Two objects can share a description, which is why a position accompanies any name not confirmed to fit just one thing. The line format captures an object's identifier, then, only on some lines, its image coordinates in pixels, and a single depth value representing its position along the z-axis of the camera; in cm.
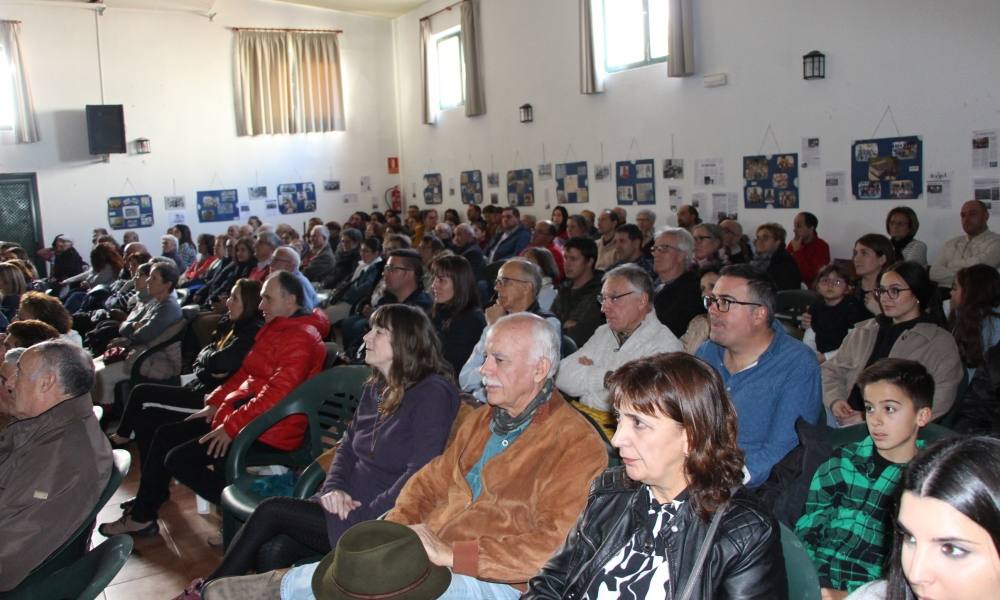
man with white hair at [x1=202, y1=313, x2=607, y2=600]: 222
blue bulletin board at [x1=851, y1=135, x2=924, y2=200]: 682
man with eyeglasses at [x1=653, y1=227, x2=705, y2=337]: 455
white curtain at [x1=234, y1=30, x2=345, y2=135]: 1359
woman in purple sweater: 276
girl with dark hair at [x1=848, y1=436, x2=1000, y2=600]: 126
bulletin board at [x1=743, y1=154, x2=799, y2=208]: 780
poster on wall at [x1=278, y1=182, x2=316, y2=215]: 1423
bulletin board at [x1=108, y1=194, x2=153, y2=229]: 1291
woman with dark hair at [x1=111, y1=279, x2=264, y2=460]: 459
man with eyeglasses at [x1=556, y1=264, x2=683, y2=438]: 353
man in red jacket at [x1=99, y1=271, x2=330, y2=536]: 378
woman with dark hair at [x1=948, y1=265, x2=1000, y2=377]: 375
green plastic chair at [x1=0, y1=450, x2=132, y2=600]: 252
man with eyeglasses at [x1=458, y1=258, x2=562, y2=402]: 430
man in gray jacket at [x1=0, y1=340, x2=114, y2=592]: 254
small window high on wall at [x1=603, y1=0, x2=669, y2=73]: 911
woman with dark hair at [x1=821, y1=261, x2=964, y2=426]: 350
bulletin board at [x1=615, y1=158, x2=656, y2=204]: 941
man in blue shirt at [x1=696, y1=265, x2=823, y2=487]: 274
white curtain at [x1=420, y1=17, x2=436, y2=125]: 1357
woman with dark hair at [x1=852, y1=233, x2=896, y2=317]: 502
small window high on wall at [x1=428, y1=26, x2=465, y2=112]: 1311
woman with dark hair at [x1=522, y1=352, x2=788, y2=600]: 169
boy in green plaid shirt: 229
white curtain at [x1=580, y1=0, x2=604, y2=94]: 993
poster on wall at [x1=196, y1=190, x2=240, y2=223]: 1355
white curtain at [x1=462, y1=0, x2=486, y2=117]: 1223
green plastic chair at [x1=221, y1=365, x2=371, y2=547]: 355
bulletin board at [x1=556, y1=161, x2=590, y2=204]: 1056
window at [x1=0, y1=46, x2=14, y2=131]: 1198
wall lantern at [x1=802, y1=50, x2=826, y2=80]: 732
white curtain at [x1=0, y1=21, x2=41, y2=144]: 1186
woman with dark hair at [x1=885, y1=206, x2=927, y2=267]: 663
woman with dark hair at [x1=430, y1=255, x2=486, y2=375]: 443
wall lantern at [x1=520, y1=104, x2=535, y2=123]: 1137
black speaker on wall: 1245
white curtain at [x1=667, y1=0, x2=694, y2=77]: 850
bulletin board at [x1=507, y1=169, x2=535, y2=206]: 1160
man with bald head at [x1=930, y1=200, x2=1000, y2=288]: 614
